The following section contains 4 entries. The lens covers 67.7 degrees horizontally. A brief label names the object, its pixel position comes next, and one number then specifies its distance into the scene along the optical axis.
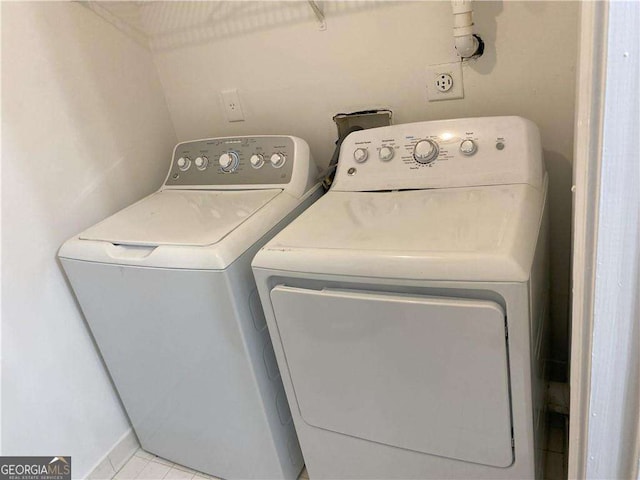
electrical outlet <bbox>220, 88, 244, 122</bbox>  1.71
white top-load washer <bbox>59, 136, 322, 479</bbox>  1.18
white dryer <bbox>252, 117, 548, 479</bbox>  0.90
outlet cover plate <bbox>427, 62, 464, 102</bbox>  1.37
